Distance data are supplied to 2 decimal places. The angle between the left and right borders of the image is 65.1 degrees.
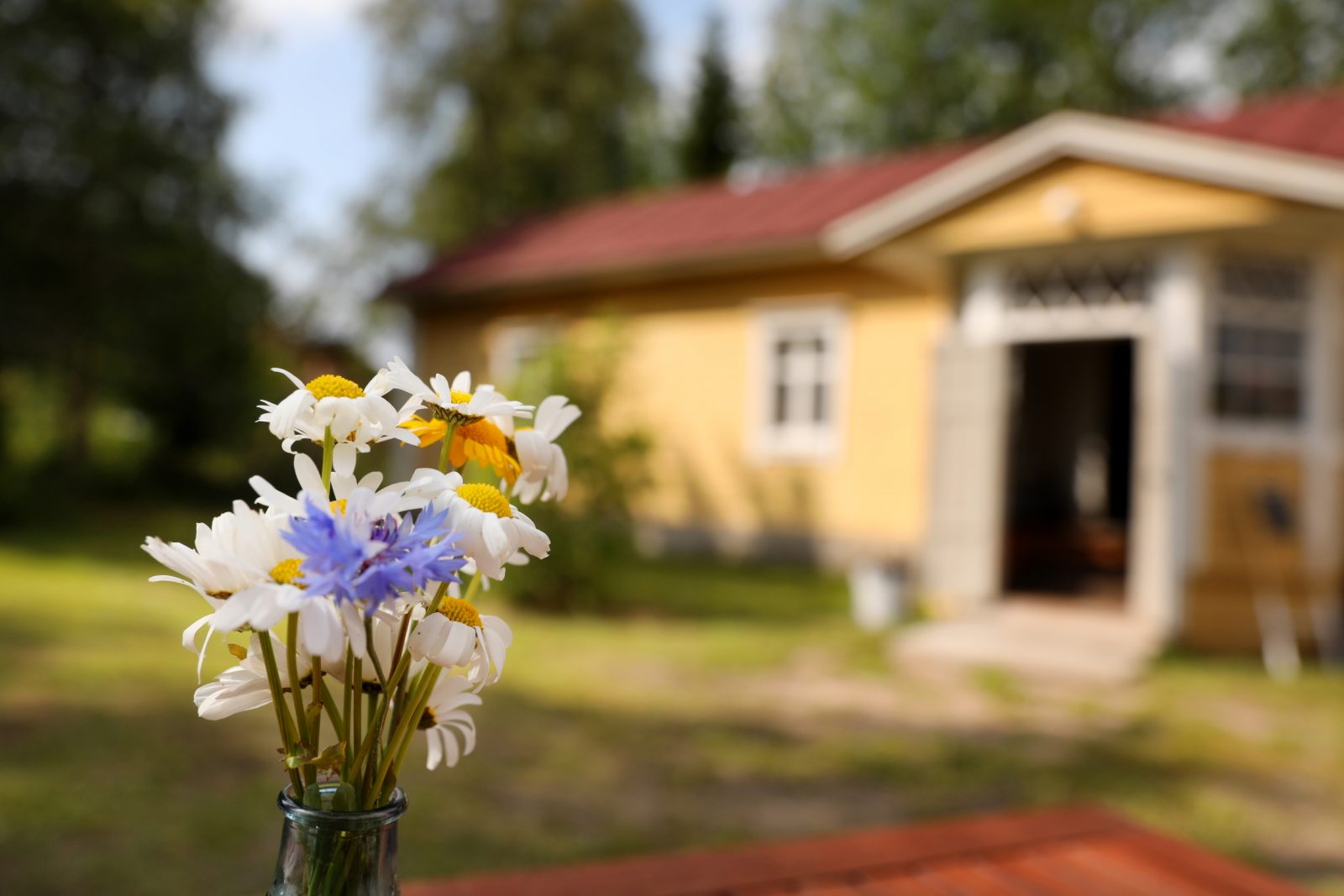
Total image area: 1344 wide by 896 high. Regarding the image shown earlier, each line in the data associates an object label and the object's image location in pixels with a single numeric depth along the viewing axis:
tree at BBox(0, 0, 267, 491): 12.51
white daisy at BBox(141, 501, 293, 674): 0.72
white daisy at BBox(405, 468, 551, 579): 0.75
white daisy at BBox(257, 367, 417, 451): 0.77
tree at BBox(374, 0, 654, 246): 22.78
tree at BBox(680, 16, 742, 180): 23.38
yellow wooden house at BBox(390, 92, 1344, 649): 7.34
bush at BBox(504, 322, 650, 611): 8.00
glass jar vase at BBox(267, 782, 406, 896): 0.76
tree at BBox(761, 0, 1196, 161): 23.66
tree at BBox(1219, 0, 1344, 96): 22.44
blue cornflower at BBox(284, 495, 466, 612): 0.68
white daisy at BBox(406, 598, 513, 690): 0.74
